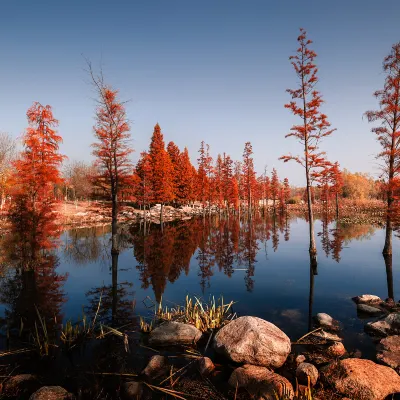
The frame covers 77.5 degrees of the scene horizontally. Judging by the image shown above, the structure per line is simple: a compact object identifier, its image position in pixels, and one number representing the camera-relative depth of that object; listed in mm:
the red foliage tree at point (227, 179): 61894
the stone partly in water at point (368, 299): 11212
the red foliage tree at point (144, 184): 37488
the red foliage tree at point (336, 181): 52738
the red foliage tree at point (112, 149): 19234
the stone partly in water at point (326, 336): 7859
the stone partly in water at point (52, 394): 5160
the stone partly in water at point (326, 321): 9008
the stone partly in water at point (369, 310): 10125
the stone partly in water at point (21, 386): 5590
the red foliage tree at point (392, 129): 17656
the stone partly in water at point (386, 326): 8281
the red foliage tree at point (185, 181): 57844
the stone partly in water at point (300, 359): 6574
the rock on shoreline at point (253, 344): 6492
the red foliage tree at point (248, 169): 55525
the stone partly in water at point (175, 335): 7719
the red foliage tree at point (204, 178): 57188
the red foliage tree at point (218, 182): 63859
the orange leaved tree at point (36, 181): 15927
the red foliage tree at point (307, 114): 19062
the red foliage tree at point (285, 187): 86388
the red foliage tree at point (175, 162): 55853
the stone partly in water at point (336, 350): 7043
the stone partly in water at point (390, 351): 6454
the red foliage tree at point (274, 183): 73275
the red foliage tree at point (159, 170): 40312
